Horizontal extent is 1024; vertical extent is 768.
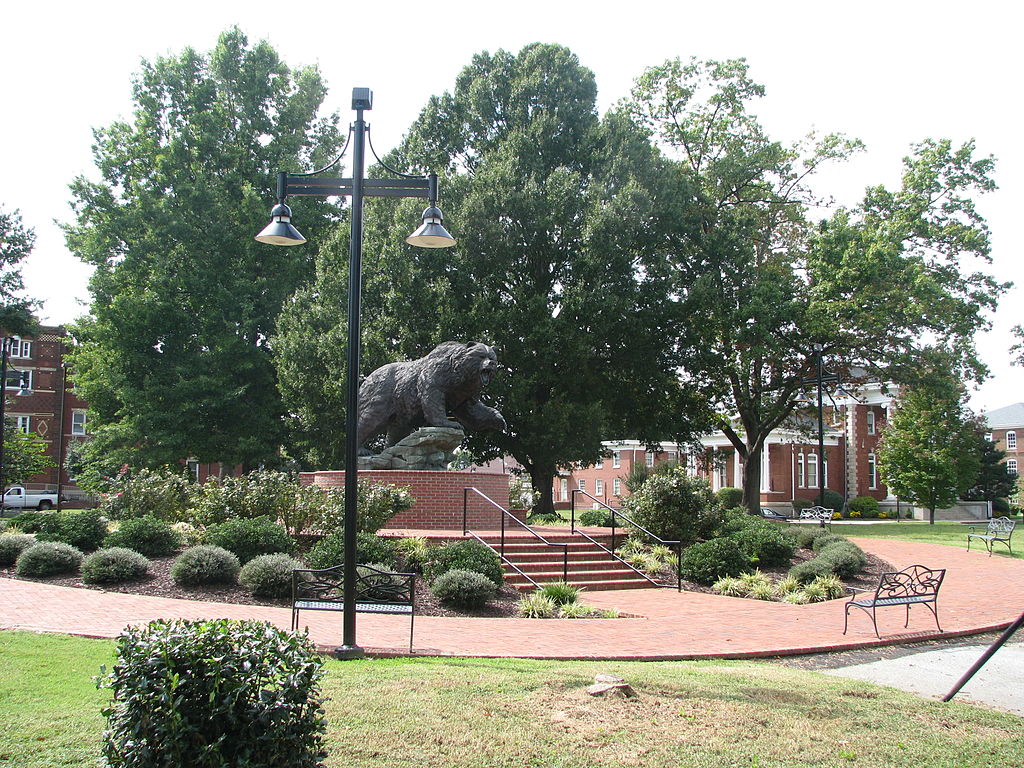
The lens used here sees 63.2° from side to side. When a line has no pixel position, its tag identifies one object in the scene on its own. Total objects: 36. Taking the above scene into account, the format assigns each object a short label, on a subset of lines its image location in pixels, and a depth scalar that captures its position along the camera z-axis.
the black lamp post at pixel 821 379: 30.05
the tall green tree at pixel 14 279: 36.28
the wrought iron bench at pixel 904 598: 10.48
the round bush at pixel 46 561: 13.42
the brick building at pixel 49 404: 56.69
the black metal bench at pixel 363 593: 8.98
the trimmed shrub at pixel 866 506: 57.28
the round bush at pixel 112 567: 12.70
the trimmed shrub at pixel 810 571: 15.53
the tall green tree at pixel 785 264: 30.48
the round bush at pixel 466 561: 12.91
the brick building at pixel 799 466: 60.19
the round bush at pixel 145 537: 14.27
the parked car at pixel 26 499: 47.97
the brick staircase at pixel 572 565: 14.80
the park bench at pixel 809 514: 47.68
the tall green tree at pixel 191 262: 30.38
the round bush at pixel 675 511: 18.12
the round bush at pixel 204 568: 12.33
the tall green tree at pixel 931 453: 45.06
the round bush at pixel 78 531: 15.20
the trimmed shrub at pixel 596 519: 21.94
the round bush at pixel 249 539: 13.49
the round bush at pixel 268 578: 11.94
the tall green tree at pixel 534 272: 26.47
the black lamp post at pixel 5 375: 28.19
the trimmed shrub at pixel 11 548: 14.43
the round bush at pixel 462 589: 11.84
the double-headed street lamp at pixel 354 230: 8.29
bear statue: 18.39
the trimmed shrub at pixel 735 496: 46.08
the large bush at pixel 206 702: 3.90
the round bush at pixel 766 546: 16.80
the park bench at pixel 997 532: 22.75
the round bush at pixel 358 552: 12.62
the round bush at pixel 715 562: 15.65
